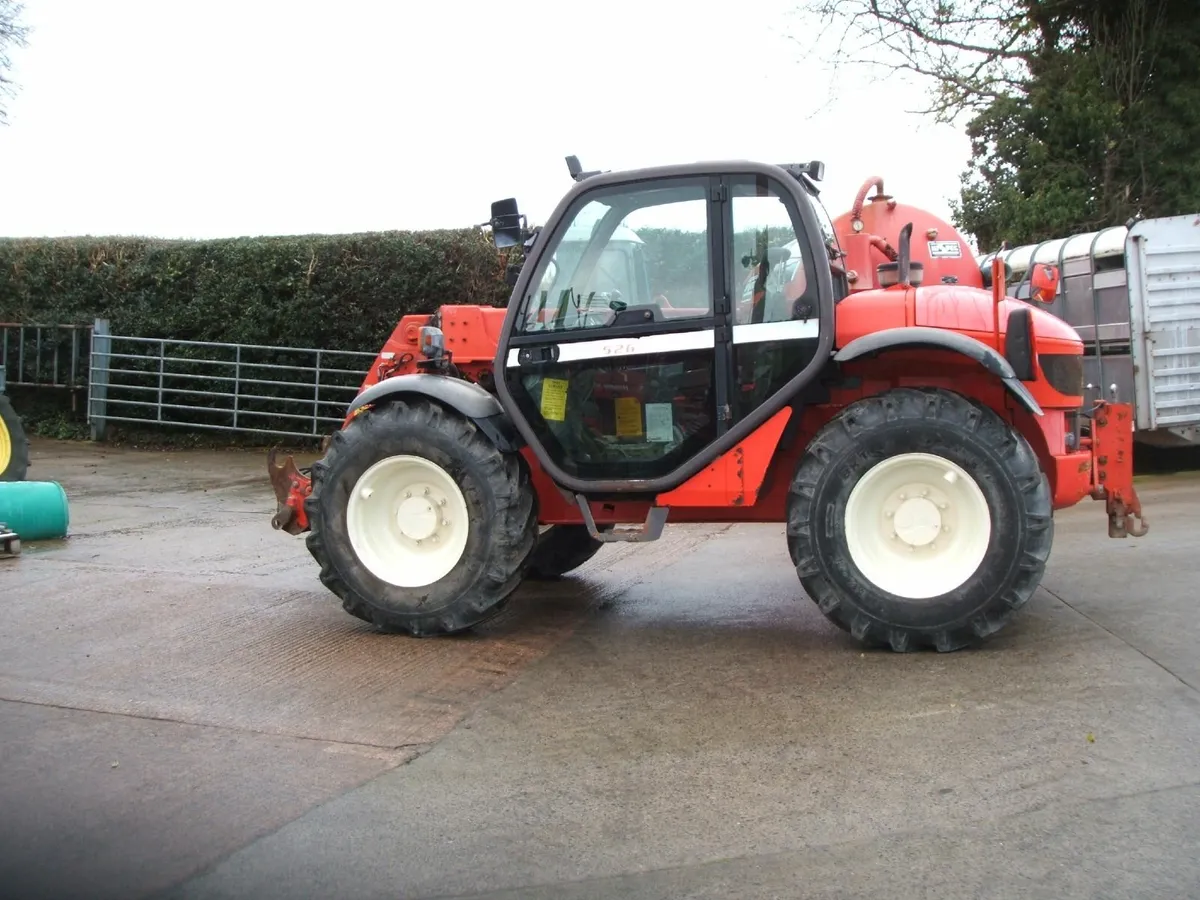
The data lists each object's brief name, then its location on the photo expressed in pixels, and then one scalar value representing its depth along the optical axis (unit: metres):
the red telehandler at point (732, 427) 5.02
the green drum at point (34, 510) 8.07
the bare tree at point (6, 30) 19.27
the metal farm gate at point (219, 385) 15.09
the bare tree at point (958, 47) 17.56
